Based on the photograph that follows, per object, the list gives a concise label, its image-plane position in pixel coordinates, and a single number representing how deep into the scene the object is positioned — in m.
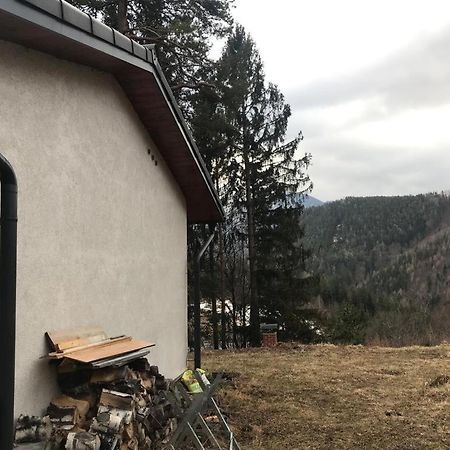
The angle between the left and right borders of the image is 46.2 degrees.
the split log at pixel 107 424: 3.86
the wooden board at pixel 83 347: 4.11
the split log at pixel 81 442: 3.50
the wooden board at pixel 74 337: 4.21
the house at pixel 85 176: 3.92
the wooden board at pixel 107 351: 4.14
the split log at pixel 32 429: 3.54
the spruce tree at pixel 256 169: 22.27
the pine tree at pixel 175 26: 13.10
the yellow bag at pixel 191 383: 6.55
